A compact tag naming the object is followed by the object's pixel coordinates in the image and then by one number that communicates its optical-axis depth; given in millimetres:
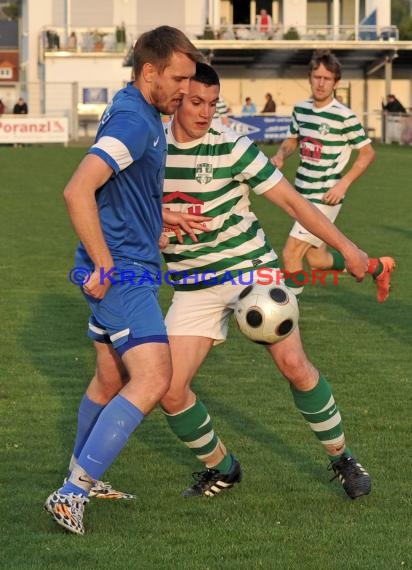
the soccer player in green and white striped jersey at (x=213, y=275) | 5621
